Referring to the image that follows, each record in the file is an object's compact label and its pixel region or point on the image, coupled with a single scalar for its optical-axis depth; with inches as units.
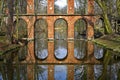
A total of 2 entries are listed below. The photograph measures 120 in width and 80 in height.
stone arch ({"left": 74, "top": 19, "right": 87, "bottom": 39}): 1275.6
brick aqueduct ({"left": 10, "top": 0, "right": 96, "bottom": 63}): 979.7
